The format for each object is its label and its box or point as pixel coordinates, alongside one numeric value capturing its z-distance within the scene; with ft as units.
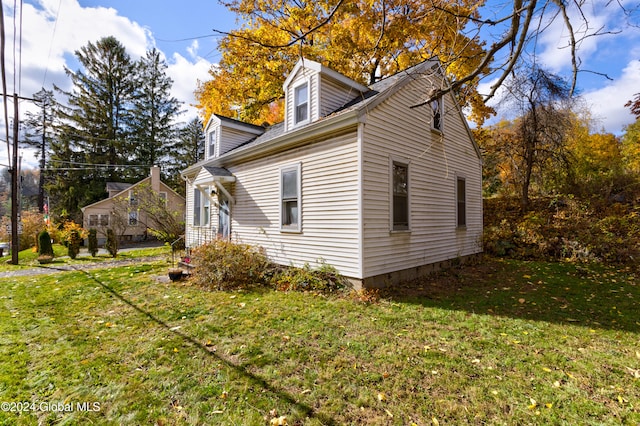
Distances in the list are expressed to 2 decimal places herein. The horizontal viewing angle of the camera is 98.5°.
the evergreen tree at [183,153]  111.86
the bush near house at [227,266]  23.54
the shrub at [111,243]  48.60
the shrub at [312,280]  21.51
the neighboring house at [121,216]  78.54
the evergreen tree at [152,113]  104.78
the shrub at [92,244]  49.55
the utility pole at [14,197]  43.03
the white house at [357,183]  21.04
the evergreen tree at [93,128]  92.99
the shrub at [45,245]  46.78
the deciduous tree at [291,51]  35.16
